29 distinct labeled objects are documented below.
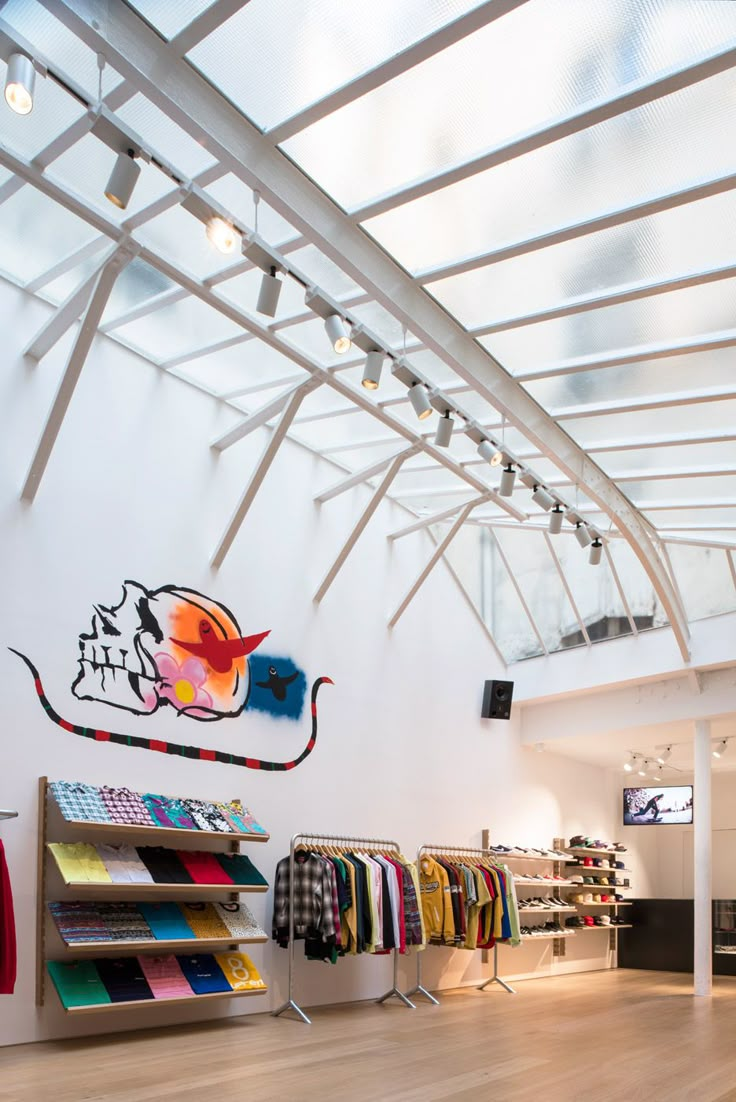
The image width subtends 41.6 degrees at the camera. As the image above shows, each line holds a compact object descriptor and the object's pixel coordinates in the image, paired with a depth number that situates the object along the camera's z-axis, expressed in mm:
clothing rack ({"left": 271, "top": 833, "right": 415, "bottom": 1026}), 7324
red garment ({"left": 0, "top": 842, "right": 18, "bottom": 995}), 5211
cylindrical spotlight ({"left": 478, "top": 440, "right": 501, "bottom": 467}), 7172
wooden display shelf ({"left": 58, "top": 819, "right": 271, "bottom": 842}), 6012
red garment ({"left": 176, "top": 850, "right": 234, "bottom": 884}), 6746
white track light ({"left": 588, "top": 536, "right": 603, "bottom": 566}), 8422
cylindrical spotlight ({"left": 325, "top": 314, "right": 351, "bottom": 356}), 5621
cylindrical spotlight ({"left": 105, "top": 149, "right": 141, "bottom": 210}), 4391
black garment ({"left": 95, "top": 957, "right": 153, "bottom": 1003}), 6031
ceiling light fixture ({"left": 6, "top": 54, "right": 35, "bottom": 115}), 3797
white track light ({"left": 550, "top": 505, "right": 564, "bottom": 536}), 8094
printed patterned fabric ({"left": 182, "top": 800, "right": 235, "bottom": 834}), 6820
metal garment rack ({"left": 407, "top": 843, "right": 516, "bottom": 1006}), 8703
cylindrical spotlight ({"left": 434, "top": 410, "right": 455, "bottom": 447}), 6821
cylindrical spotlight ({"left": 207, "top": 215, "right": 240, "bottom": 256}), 4855
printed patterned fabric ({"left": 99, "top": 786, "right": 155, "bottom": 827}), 6277
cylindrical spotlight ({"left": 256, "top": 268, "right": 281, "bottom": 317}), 5254
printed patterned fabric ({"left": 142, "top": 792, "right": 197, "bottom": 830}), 6543
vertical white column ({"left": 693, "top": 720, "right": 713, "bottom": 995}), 9930
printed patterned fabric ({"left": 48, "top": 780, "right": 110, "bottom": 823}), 5988
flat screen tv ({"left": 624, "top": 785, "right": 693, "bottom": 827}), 14016
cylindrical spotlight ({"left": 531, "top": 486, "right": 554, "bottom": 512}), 7926
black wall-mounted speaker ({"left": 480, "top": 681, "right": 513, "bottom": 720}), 10852
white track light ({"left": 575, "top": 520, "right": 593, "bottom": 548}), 8273
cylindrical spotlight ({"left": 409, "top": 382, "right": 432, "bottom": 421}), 6352
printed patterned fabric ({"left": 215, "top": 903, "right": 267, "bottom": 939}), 6906
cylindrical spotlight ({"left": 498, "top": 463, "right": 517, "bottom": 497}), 7465
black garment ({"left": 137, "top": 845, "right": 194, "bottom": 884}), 6529
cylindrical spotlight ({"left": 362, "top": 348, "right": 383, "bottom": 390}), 5961
